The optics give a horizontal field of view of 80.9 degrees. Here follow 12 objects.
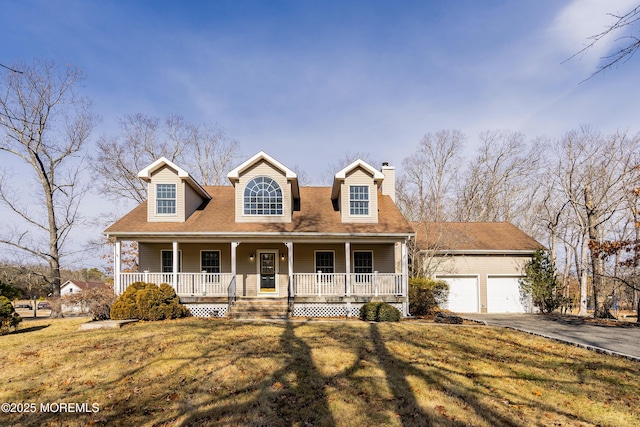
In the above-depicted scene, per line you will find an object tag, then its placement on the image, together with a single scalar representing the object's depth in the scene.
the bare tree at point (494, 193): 32.69
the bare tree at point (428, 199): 21.72
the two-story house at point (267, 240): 15.40
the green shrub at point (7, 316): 11.91
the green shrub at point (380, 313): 13.91
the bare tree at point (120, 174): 27.95
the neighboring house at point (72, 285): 46.94
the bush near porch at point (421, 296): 16.56
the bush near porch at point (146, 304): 13.26
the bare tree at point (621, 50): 3.63
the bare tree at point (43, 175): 20.44
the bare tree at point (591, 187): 20.17
